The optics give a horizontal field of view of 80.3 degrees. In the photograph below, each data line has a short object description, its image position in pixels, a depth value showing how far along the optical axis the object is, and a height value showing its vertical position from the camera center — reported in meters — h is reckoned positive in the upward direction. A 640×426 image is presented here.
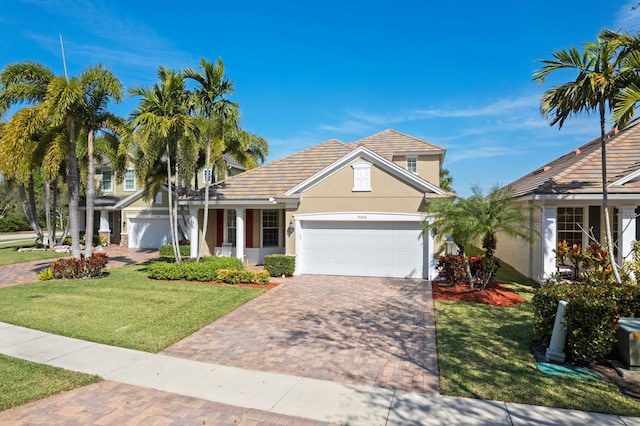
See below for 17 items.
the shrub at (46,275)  15.16 -2.49
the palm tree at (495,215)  11.78 +0.06
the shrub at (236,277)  14.46 -2.38
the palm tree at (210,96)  15.14 +4.86
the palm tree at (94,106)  14.96 +4.37
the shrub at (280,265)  15.93 -2.09
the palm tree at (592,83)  9.69 +3.54
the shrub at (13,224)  46.25 -1.37
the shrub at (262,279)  14.34 -2.42
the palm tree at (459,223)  11.84 -0.20
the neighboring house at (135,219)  27.69 -0.36
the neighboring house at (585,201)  12.88 +0.61
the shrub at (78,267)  15.17 -2.17
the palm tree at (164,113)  14.41 +4.02
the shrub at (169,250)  22.77 -2.14
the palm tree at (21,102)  14.07 +4.31
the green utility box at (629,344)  6.38 -2.15
